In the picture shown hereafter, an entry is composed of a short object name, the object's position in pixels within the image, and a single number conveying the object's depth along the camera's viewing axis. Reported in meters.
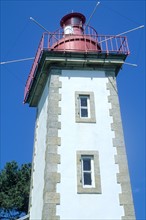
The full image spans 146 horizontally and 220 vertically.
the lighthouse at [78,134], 11.44
